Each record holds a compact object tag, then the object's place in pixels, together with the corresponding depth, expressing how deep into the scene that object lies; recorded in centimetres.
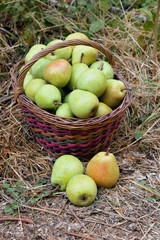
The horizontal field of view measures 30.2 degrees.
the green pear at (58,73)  217
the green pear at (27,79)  251
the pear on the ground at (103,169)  194
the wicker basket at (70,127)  202
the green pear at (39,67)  238
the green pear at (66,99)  229
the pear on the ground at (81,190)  181
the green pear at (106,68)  240
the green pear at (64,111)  212
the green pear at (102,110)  216
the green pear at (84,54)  246
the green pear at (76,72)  230
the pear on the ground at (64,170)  196
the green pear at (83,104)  201
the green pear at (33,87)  226
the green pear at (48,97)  211
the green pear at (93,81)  212
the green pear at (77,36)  264
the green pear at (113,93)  227
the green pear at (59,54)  244
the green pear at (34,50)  255
